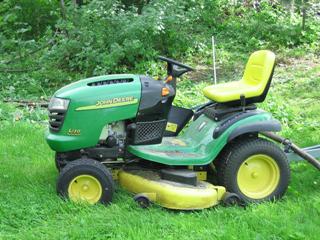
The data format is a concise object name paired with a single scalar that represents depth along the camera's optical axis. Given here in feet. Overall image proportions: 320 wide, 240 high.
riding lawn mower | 14.02
